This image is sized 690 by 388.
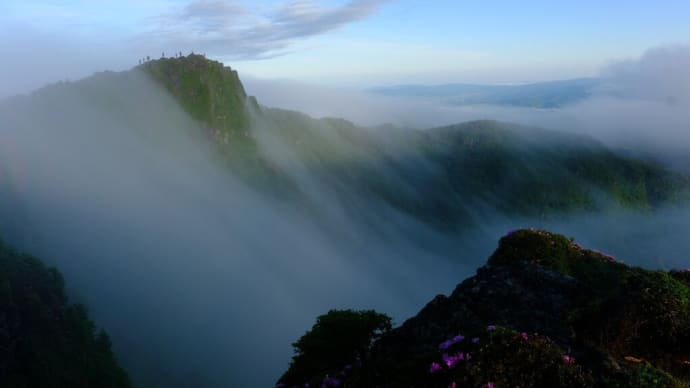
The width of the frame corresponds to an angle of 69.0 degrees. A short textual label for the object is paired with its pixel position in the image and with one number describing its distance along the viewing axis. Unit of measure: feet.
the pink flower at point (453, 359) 31.53
